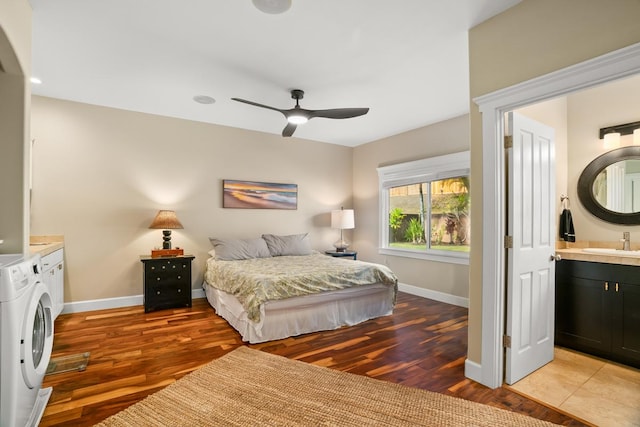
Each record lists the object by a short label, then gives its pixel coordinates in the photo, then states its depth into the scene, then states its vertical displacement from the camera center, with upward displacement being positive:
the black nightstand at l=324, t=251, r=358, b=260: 5.61 -0.66
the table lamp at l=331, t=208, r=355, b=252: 5.77 -0.05
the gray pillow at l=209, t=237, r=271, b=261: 4.49 -0.46
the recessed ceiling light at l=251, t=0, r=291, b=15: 2.14 +1.47
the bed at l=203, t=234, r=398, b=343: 3.15 -0.83
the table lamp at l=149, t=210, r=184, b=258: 4.19 -0.08
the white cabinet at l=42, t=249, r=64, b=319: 3.05 -0.62
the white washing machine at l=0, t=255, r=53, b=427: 1.52 -0.66
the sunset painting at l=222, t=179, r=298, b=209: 5.05 +0.38
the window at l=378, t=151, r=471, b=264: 4.59 +0.15
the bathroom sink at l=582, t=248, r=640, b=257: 2.69 -0.31
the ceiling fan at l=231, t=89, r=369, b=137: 3.28 +1.11
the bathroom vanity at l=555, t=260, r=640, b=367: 2.61 -0.82
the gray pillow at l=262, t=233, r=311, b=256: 5.03 -0.45
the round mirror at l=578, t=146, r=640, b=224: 2.97 +0.31
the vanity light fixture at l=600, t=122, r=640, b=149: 2.96 +0.82
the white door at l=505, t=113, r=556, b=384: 2.33 -0.25
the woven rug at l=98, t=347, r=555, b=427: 1.91 -1.24
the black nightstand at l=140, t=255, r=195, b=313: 4.08 -0.86
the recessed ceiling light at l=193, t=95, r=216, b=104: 3.88 +1.48
